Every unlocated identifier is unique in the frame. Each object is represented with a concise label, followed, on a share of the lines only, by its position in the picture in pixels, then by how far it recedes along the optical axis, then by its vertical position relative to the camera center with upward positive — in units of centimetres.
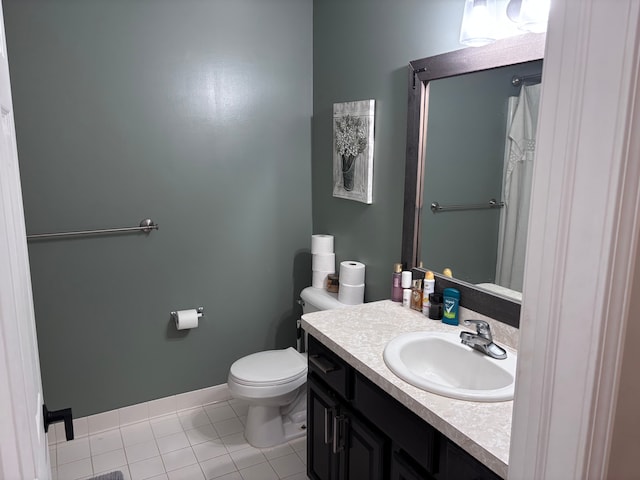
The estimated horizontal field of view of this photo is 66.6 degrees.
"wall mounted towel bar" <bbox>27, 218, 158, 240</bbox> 232 -35
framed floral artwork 235 +7
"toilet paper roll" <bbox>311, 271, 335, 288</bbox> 276 -65
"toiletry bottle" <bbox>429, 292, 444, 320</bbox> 194 -57
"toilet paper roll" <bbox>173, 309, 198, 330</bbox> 265 -85
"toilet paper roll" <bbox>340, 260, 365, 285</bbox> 247 -56
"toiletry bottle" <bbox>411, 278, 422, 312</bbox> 206 -55
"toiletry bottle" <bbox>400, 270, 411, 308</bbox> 212 -54
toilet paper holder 269 -84
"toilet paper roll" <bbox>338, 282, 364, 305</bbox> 249 -66
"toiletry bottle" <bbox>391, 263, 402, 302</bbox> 216 -53
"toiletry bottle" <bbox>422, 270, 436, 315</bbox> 200 -51
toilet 237 -109
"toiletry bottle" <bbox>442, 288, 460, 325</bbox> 189 -54
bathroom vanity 121 -72
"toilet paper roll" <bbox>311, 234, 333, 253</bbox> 273 -45
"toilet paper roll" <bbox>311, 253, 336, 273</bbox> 274 -55
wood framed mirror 161 +11
